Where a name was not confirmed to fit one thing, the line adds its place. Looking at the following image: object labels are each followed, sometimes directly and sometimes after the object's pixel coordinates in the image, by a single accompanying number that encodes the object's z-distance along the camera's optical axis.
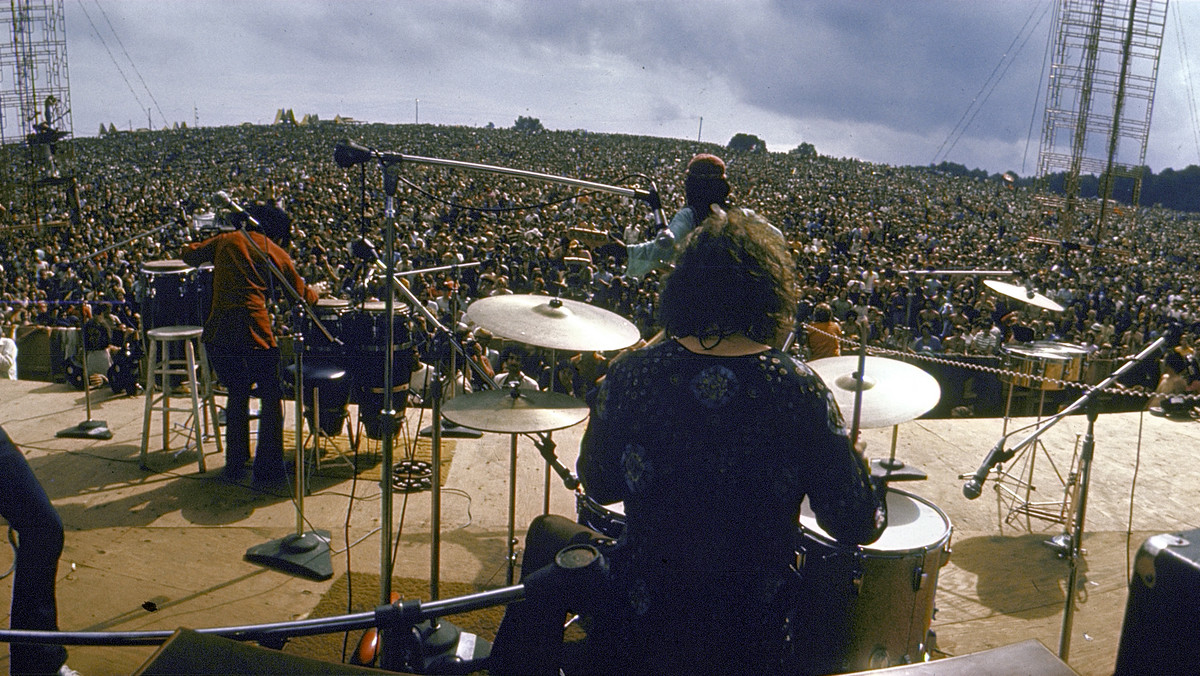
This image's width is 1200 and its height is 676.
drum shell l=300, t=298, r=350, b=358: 4.13
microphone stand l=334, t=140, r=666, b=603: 2.25
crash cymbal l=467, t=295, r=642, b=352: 2.53
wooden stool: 4.00
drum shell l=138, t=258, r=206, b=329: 4.21
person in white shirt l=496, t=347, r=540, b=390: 5.08
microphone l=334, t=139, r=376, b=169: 2.35
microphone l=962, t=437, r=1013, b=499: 2.37
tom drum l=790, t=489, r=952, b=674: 2.13
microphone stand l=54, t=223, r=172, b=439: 4.57
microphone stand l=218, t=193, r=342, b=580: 3.10
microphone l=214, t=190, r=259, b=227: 2.96
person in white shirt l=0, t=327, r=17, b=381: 6.86
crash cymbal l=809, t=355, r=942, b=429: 2.43
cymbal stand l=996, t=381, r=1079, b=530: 4.09
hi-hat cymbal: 2.50
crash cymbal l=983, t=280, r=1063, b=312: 4.18
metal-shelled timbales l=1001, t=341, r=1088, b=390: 3.89
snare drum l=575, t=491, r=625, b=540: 2.23
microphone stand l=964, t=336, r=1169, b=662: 2.39
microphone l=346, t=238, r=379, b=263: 2.82
